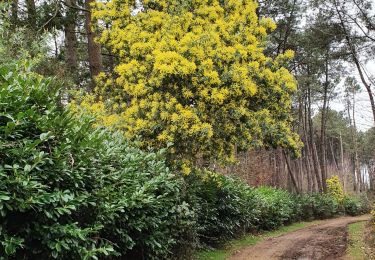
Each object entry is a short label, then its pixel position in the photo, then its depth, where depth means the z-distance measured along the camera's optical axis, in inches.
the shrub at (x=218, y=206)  355.3
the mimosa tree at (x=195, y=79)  311.0
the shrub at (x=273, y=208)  547.6
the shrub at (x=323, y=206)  799.1
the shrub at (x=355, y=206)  945.5
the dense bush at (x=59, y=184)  135.9
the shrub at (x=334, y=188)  983.6
